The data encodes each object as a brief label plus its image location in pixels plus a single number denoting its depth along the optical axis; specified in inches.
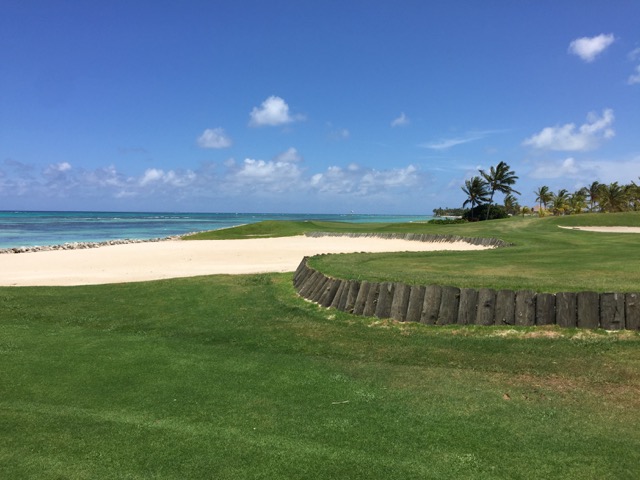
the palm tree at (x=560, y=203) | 4186.5
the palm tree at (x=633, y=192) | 3919.8
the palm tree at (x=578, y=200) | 4213.6
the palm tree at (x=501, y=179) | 3548.2
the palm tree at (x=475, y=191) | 3695.9
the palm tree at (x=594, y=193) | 4204.7
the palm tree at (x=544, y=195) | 4656.3
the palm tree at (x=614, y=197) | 3948.8
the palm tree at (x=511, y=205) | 4909.2
